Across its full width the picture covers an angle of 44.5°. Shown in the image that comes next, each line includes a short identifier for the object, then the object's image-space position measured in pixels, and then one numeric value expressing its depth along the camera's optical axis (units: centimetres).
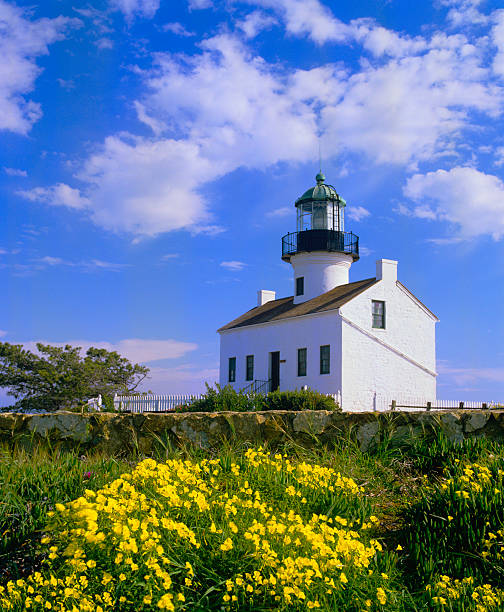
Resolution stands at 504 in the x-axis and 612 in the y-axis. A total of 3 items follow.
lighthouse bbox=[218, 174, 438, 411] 2741
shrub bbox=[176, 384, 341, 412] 1762
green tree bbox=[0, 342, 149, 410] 3525
